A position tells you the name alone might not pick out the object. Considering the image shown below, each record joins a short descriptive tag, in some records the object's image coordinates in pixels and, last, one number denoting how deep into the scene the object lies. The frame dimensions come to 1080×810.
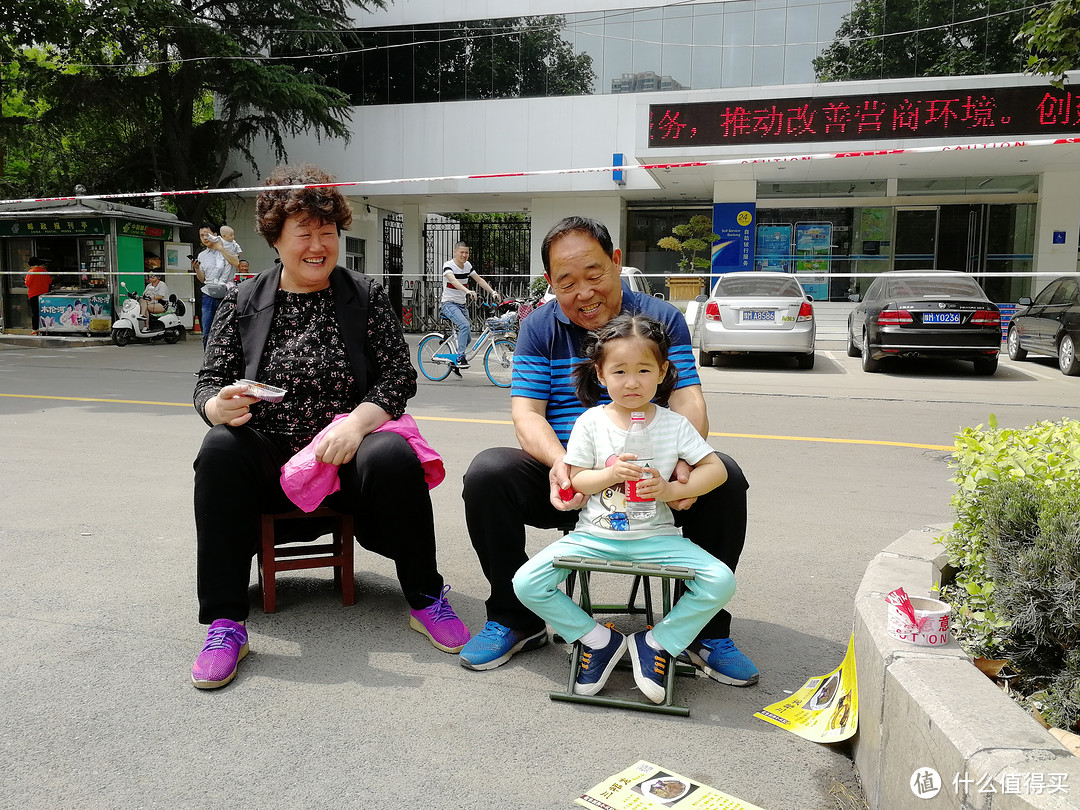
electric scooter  17.30
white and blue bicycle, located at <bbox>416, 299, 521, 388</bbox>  11.45
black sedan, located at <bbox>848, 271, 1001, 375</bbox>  12.02
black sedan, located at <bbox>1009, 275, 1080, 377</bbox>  12.70
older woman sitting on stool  2.95
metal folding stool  2.60
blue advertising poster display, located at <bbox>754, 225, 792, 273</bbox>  21.83
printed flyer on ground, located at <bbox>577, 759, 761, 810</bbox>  2.13
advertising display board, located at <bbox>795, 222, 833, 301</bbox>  21.73
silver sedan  13.00
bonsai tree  20.94
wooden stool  3.25
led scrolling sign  16.36
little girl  2.64
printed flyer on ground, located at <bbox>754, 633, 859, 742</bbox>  2.39
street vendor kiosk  18.11
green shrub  1.97
